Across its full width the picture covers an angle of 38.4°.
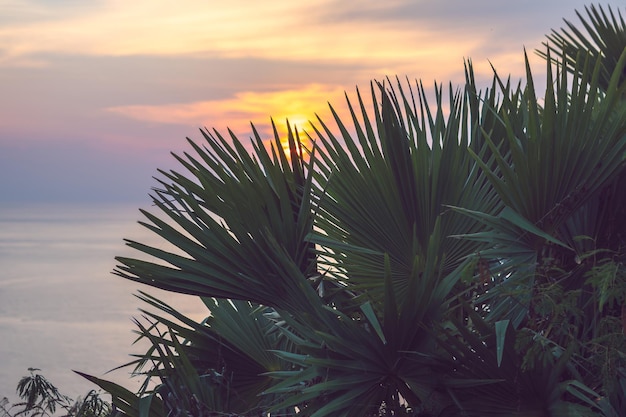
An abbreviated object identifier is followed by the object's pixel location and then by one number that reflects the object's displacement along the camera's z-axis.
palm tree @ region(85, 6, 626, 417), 3.06
